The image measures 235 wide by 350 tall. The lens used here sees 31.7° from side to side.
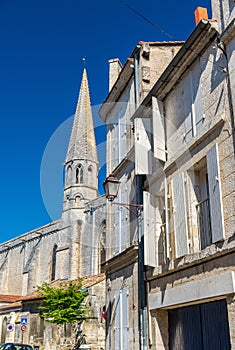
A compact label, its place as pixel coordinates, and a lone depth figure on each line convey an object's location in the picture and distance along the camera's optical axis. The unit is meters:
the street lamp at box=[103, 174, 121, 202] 9.15
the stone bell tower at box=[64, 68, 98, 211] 36.09
